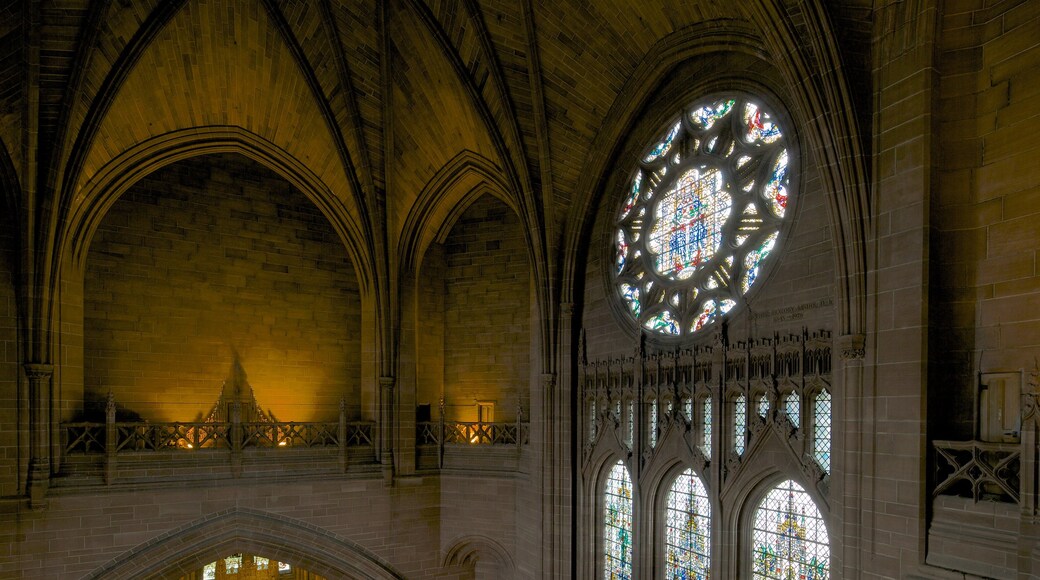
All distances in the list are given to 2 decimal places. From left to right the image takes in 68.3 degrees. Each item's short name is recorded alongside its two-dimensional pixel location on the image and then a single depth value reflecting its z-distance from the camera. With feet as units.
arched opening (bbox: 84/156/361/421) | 45.01
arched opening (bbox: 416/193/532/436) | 51.03
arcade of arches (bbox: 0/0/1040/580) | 21.75
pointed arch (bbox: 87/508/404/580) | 40.06
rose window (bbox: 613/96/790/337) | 31.09
